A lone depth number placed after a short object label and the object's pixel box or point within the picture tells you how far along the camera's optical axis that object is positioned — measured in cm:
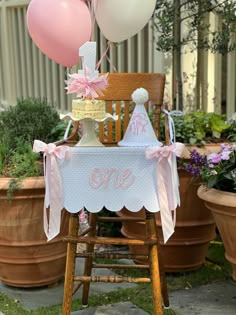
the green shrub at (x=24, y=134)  335
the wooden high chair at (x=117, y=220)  265
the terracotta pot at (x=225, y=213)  279
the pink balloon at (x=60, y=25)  296
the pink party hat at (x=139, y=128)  280
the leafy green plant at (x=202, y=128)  365
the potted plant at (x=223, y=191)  282
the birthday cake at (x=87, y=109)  264
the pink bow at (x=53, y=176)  251
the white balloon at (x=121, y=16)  295
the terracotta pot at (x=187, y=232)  348
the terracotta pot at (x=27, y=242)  324
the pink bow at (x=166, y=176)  251
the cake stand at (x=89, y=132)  274
